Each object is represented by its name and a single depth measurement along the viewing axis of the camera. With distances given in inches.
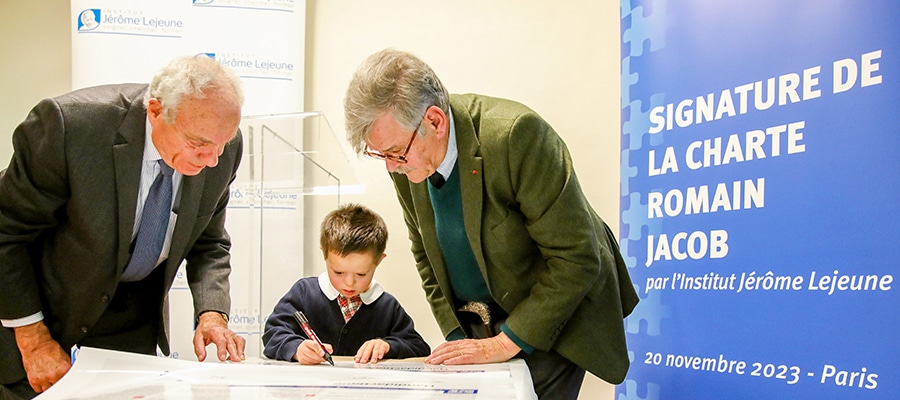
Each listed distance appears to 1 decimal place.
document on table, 40.1
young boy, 88.0
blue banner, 64.8
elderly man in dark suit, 53.9
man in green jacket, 55.2
